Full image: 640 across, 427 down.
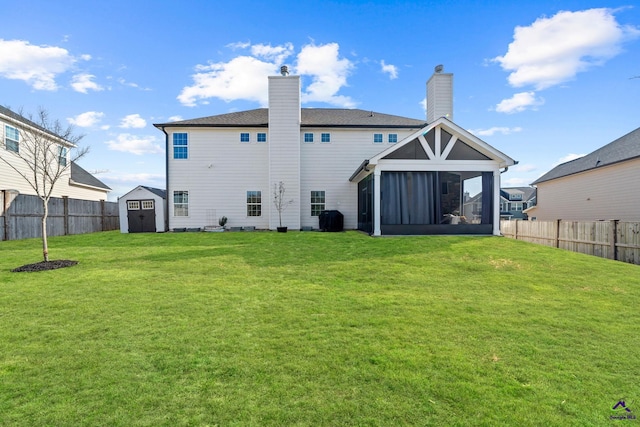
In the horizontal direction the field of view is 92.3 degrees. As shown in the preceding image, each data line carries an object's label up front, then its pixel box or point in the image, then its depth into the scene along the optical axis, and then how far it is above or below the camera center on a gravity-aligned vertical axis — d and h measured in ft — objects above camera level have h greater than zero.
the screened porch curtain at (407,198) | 46.39 +1.83
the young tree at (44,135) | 31.82 +10.53
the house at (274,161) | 60.90 +10.32
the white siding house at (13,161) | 55.62 +10.51
